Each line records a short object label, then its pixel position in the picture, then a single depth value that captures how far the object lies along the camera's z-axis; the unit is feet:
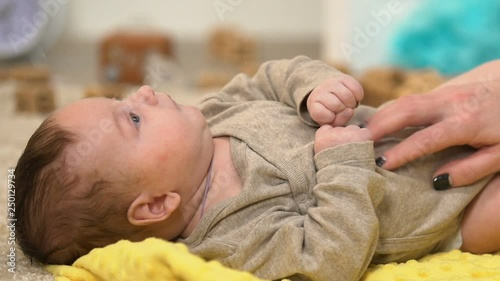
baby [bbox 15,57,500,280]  2.73
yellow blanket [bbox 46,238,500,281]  2.38
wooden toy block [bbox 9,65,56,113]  6.63
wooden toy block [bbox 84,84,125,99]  6.12
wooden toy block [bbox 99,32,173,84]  9.25
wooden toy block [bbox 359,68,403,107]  6.09
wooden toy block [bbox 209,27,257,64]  10.46
